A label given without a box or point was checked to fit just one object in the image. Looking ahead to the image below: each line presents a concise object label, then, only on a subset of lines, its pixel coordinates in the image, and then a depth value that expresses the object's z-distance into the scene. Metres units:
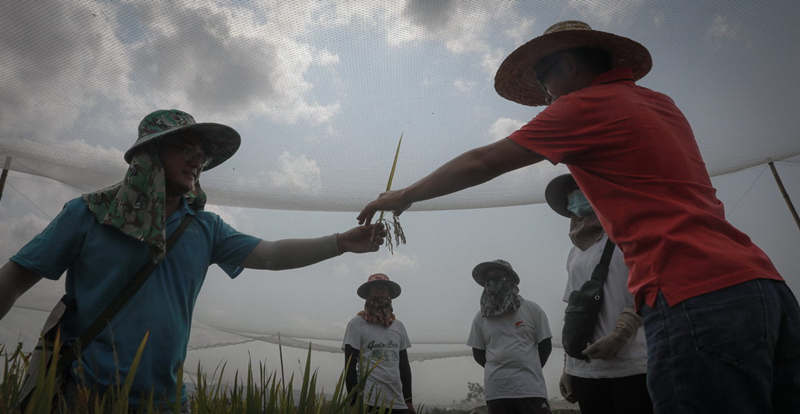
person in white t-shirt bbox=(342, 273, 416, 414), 3.62
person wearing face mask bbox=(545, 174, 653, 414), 2.01
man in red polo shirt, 0.91
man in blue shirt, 1.26
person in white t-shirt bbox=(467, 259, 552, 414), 3.23
